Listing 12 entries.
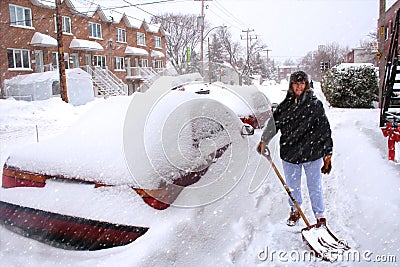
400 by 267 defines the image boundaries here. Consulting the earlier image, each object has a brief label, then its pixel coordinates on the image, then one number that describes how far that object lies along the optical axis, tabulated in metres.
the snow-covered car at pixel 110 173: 2.49
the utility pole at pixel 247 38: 54.26
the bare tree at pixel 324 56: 63.91
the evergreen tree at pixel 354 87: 13.62
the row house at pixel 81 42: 23.09
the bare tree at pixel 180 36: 50.72
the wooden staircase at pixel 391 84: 5.90
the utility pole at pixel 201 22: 31.32
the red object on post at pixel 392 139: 4.89
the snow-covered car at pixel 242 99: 5.48
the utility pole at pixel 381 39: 11.09
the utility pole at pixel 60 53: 17.47
